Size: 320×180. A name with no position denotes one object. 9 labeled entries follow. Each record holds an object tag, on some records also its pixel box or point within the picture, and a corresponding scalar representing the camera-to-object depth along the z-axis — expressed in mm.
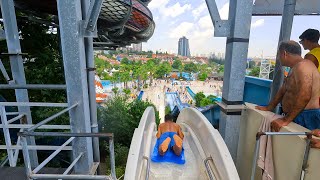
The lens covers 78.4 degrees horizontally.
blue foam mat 2543
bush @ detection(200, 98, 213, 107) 28791
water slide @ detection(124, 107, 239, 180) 1957
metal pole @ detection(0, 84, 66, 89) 2355
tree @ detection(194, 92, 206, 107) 31680
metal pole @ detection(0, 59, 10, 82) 3050
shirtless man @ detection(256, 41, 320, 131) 1837
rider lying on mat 2614
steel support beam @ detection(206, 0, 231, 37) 2076
